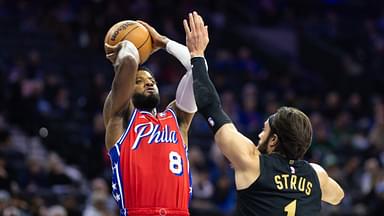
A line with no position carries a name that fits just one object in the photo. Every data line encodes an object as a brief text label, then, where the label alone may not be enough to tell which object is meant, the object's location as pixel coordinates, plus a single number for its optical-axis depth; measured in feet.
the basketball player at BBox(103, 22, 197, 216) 38.04
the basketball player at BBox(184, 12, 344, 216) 33.59
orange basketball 39.43
